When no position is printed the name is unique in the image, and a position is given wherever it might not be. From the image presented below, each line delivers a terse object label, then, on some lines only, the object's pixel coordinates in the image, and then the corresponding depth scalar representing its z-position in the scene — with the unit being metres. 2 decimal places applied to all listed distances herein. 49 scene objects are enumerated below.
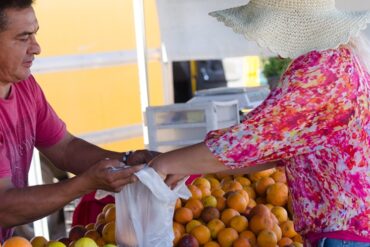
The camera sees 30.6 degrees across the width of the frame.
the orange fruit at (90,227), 2.68
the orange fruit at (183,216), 2.71
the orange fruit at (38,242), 2.28
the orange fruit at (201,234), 2.62
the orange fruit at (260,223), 2.67
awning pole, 4.95
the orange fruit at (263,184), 3.05
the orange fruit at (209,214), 2.76
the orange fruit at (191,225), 2.67
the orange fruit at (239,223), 2.70
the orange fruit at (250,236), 2.63
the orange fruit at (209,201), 2.87
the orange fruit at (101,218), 2.67
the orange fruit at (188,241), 2.52
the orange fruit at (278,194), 2.93
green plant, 10.59
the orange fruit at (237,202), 2.84
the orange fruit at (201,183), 3.01
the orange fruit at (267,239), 2.57
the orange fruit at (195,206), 2.79
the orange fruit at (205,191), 2.94
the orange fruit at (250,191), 3.05
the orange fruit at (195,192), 2.88
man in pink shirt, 2.10
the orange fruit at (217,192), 2.96
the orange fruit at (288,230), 2.71
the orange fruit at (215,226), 2.67
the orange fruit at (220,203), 2.89
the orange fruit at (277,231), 2.65
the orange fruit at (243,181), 3.12
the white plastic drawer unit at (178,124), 4.11
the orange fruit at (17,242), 1.94
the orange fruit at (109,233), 2.41
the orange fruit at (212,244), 2.59
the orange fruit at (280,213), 2.80
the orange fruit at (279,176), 3.08
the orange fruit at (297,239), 2.69
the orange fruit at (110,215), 2.61
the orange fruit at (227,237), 2.61
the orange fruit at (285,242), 2.58
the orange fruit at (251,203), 2.91
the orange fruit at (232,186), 3.03
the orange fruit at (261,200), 3.04
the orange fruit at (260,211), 2.74
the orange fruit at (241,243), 2.55
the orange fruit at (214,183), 3.11
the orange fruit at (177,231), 2.57
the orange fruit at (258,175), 3.16
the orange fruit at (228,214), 2.77
